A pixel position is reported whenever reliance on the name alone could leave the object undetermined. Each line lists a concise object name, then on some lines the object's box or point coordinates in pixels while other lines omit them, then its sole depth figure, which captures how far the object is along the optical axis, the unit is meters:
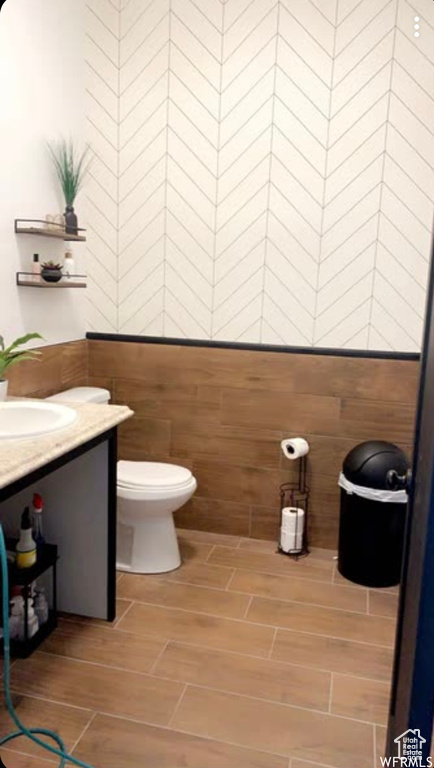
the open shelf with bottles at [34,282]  2.62
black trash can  2.66
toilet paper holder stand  3.09
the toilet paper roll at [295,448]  2.96
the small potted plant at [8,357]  2.26
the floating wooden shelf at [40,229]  2.57
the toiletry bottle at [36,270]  2.66
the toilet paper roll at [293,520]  2.99
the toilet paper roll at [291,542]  3.02
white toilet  2.67
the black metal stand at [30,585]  2.11
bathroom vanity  2.30
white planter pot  2.26
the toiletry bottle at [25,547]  2.13
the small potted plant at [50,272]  2.67
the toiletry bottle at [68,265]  2.86
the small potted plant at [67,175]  2.86
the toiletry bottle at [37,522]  2.22
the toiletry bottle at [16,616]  2.15
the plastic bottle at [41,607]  2.26
